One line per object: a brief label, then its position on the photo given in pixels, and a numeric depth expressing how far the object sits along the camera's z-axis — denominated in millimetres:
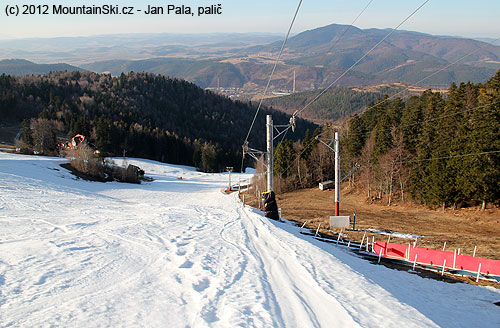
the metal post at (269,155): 19312
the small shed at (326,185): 52844
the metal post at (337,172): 21797
